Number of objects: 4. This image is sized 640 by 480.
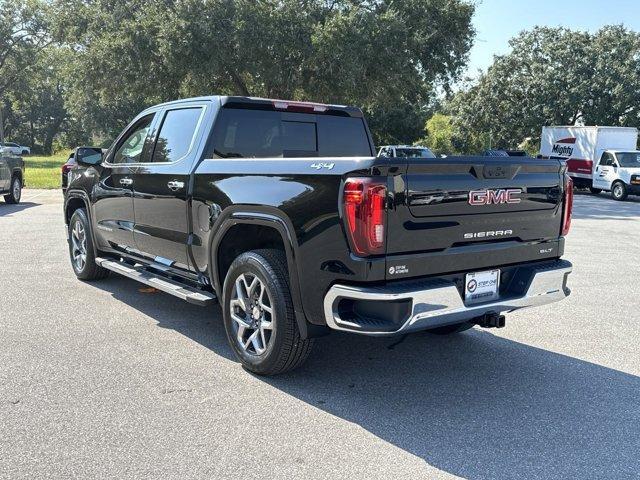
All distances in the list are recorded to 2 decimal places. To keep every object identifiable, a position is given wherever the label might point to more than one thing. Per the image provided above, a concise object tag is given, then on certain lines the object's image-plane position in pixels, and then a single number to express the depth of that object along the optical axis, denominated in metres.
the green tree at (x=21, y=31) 44.88
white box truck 25.41
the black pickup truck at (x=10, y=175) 15.30
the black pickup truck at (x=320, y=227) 3.54
